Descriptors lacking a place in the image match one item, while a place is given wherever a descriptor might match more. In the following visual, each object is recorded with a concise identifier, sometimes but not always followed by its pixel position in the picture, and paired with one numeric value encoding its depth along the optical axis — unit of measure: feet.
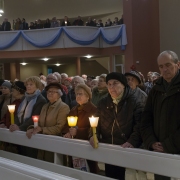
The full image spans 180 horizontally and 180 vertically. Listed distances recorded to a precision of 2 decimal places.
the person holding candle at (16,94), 15.01
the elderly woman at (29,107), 13.39
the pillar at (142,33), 48.88
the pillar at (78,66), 58.54
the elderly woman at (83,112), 11.52
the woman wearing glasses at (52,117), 12.11
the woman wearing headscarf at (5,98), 16.16
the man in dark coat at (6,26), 56.70
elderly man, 8.49
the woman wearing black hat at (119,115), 9.84
